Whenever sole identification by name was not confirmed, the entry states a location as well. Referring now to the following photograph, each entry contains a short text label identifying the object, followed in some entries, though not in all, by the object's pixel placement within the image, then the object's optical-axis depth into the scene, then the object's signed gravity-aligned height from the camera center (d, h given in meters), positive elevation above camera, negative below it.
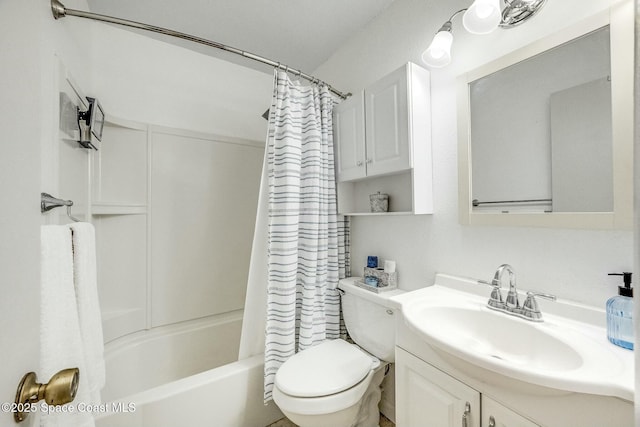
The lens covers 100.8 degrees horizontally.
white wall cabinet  1.29 +0.40
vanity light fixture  0.96 +0.74
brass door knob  0.41 -0.28
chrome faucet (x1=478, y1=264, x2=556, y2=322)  0.91 -0.32
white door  0.39 +0.04
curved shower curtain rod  1.09 +0.89
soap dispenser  0.71 -0.29
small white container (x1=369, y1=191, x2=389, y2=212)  1.54 +0.07
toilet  1.11 -0.73
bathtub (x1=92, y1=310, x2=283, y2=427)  1.17 -0.90
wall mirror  0.80 +0.29
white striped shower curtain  1.44 -0.06
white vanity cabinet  0.77 -0.62
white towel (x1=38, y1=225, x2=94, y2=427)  0.67 -0.29
